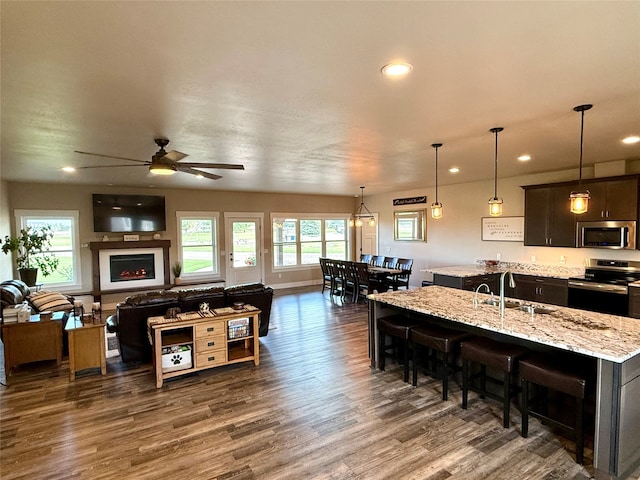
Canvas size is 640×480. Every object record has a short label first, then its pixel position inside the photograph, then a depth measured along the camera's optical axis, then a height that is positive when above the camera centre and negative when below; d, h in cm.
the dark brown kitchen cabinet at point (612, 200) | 504 +37
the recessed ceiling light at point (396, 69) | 213 +98
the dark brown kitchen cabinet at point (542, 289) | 571 -108
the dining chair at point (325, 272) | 861 -112
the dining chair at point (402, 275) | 765 -106
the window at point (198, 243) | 850 -36
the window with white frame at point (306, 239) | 991 -32
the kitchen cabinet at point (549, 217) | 578 +14
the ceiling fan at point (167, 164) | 351 +68
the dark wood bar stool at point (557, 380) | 246 -113
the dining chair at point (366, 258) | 930 -83
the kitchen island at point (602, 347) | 227 -82
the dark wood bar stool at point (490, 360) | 290 -116
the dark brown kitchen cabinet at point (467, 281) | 612 -99
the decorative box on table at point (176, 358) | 392 -145
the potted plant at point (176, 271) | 818 -98
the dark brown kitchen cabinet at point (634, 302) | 481 -107
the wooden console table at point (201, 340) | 388 -129
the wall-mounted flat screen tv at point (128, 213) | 741 +37
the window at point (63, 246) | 714 -31
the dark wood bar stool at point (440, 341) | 338 -114
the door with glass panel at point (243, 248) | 914 -53
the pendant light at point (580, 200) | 303 +22
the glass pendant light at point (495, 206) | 402 +23
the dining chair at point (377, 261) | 888 -87
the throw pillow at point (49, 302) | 502 -104
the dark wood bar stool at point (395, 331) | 377 -115
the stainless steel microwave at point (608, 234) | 511 -14
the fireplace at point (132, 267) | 763 -83
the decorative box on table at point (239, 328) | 424 -121
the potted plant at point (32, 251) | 616 -39
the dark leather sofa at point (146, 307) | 421 -97
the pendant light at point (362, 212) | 1024 +47
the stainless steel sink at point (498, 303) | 352 -80
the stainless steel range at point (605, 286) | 505 -92
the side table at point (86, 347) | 399 -134
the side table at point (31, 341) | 409 -132
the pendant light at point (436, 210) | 449 +22
